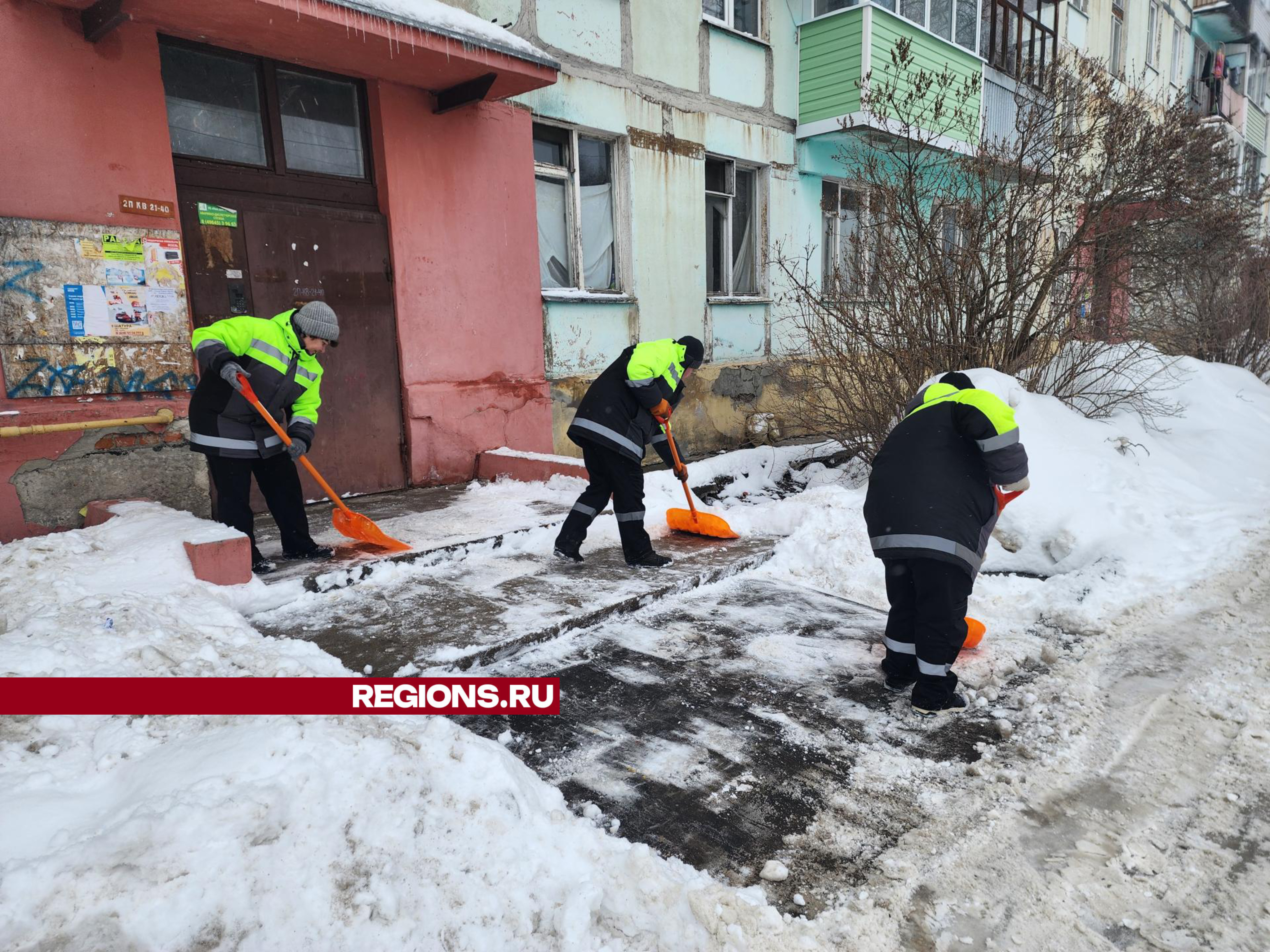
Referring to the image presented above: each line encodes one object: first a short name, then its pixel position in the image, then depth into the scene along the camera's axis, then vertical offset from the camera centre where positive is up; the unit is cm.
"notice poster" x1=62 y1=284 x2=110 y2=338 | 495 +29
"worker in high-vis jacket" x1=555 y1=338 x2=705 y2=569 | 486 -53
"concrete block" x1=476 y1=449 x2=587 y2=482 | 659 -104
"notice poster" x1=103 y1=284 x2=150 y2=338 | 511 +29
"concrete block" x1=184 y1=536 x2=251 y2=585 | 405 -105
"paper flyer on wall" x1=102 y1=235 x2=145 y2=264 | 510 +69
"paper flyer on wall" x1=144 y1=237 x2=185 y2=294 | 528 +60
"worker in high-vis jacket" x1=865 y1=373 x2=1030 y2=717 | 319 -71
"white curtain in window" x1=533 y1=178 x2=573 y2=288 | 832 +114
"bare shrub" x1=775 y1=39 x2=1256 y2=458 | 669 +67
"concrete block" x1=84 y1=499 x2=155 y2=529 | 477 -92
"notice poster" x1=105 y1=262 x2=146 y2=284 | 511 +54
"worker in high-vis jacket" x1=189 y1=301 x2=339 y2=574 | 439 -29
